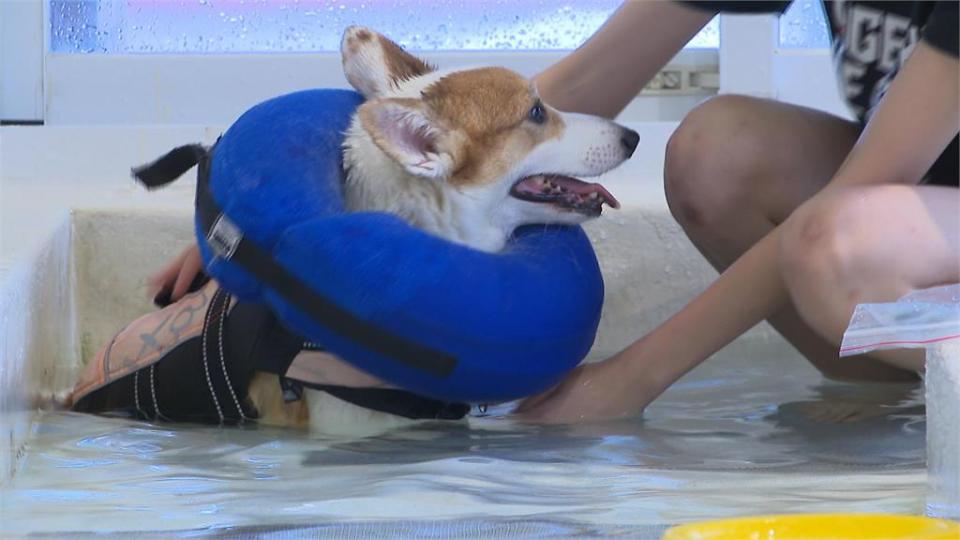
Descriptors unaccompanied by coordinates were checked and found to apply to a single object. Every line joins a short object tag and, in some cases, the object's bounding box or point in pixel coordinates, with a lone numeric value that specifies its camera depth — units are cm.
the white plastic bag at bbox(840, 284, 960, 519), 492
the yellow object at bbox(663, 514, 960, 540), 474
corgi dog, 523
